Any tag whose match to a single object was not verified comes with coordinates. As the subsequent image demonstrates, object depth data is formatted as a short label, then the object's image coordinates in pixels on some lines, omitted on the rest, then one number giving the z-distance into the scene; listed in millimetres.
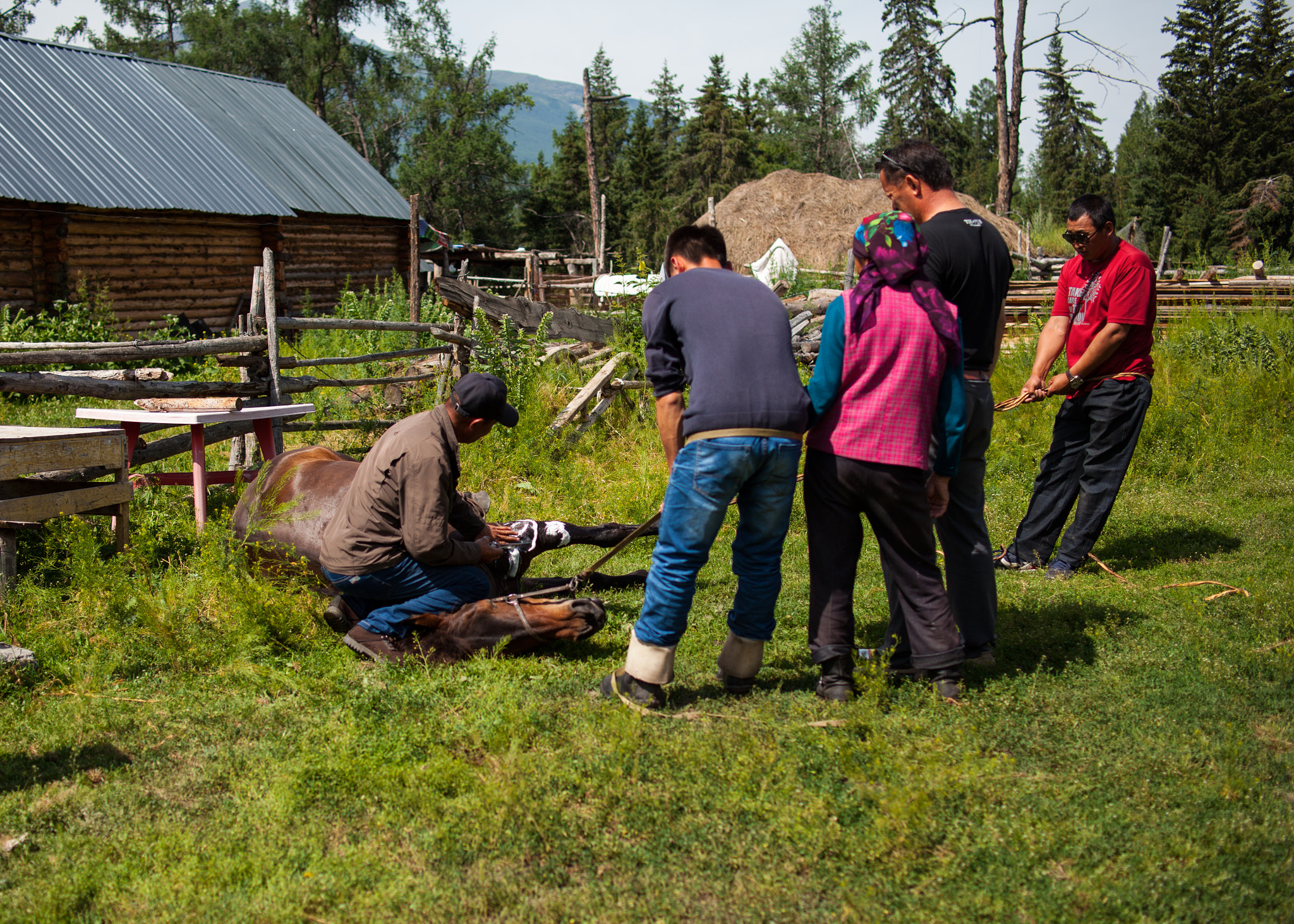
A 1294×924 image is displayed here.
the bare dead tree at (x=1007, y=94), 23062
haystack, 26797
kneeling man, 4020
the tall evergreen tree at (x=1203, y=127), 35219
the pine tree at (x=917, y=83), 46000
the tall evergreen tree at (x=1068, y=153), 49125
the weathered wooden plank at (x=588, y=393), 8523
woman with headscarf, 3379
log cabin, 14430
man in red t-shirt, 5168
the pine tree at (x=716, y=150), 44188
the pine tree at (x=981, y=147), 58781
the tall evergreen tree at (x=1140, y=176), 38062
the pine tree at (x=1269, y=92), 35719
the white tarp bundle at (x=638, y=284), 9617
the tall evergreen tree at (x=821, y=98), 61281
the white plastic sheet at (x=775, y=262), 25844
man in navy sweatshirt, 3344
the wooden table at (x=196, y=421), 5848
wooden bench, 4828
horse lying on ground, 4129
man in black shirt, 3711
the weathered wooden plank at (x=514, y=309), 9922
